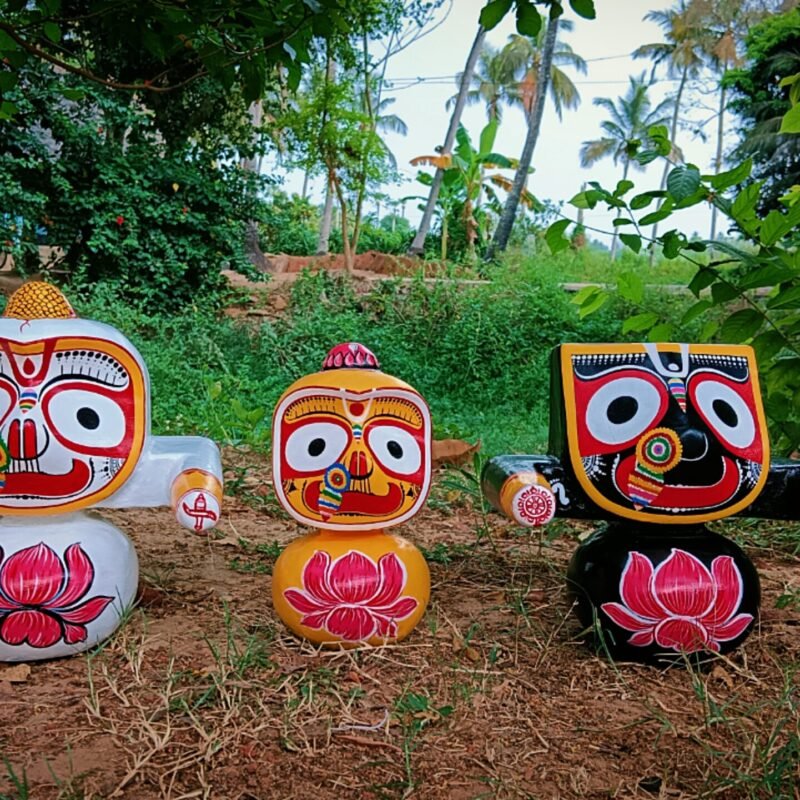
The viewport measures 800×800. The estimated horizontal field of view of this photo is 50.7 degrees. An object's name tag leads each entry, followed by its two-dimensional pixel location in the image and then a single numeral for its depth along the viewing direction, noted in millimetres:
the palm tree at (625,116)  29391
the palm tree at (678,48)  23281
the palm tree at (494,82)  26469
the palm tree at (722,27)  20703
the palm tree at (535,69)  25297
